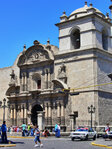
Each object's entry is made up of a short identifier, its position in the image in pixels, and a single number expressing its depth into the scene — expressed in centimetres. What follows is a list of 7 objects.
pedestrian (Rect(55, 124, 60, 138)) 2643
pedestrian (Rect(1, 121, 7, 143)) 1874
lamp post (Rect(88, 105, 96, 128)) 2909
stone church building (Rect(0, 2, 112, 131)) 3206
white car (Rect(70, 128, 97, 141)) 2292
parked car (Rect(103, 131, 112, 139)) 2219
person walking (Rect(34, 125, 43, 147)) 1797
